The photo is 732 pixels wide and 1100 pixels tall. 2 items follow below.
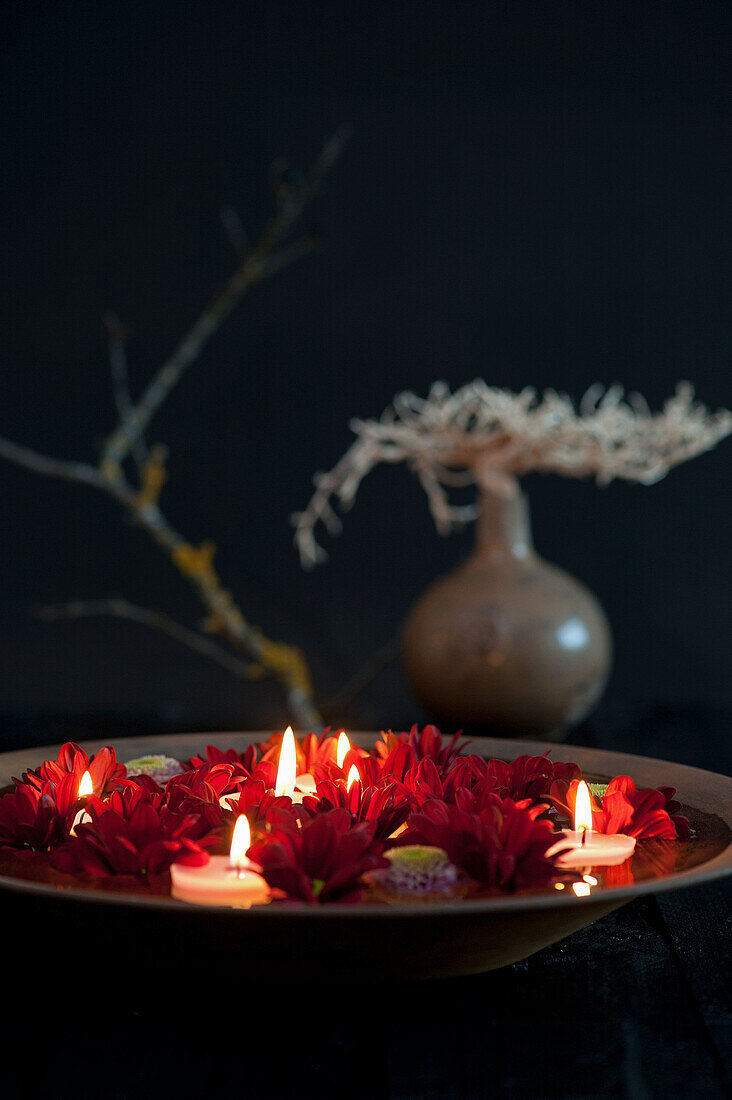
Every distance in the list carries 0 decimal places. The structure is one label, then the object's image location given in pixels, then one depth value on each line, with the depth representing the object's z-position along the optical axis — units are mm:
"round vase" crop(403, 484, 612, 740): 1034
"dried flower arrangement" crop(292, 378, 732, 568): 1096
